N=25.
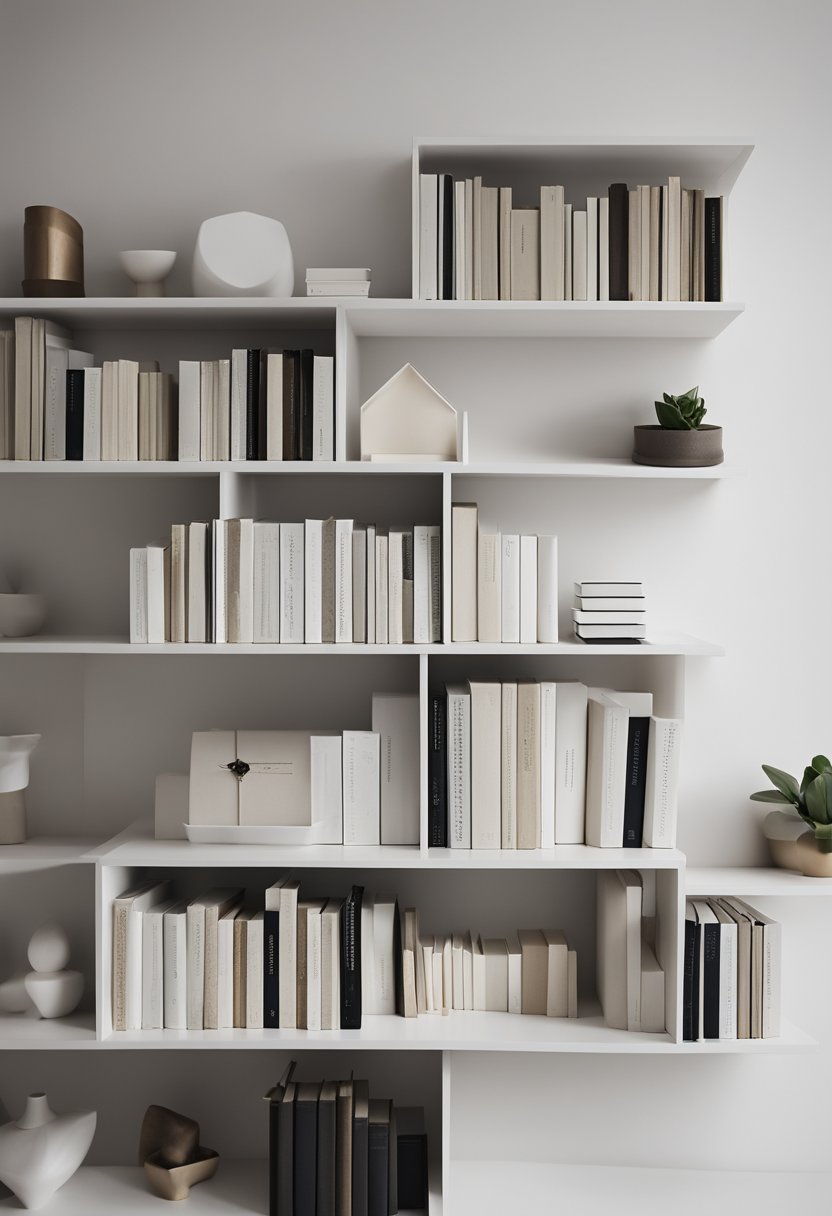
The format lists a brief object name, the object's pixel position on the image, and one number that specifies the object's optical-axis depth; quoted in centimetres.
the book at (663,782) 204
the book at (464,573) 204
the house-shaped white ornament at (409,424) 209
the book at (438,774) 206
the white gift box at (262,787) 210
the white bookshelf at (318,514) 223
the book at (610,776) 206
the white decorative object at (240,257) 206
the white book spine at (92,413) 208
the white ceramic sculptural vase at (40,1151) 200
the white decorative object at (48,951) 212
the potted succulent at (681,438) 209
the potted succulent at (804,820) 211
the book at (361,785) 209
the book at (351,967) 202
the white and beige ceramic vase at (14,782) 216
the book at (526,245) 211
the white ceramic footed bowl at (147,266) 212
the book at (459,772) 205
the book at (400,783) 209
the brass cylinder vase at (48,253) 210
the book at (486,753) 204
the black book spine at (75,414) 208
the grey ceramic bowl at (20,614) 215
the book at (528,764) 205
